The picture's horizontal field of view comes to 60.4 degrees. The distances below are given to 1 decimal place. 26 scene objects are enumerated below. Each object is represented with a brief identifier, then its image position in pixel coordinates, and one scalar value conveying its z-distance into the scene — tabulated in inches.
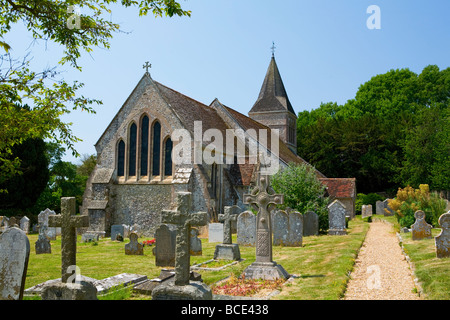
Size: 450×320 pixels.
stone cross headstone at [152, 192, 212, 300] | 228.7
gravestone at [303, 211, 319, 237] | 711.1
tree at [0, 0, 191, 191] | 373.7
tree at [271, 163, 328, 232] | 759.7
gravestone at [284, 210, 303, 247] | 572.4
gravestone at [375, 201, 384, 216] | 1338.6
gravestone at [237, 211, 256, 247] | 590.9
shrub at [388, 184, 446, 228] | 684.7
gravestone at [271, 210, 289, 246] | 581.2
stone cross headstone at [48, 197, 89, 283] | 240.9
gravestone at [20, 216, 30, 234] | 886.4
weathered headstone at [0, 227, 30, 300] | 254.4
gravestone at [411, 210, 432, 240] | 558.9
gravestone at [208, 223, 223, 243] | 678.5
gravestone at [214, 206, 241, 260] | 470.0
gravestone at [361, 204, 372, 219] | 1224.8
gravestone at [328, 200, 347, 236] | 731.1
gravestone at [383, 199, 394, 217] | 1239.2
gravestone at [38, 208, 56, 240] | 787.4
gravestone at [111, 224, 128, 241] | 735.9
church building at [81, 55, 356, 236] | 826.2
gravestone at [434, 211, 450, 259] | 408.5
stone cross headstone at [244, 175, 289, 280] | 352.5
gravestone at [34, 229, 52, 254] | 563.8
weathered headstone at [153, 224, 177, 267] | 436.1
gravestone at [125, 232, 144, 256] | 538.0
